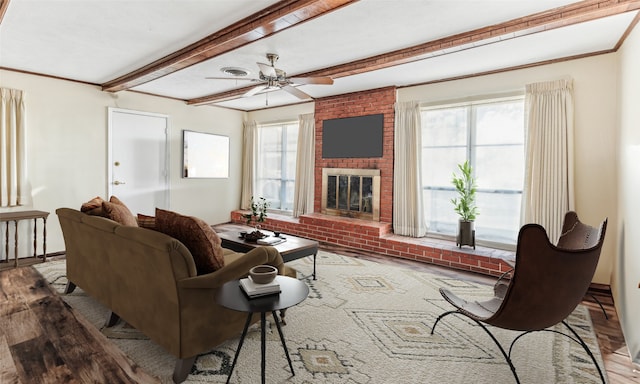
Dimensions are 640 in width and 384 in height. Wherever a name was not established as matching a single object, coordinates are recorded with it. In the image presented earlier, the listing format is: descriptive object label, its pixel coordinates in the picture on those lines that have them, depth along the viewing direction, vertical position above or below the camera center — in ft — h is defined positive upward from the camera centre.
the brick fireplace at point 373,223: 13.99 -2.01
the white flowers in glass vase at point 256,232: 12.07 -1.73
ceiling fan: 11.33 +3.64
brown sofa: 6.46 -2.18
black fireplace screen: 18.03 -0.38
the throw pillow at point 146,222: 7.92 -0.93
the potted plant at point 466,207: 14.33 -0.82
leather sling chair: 6.06 -1.72
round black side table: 5.55 -1.98
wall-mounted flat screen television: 17.60 +2.66
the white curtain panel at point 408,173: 16.25 +0.66
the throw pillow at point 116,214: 9.05 -0.86
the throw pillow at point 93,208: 9.52 -0.75
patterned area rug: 6.72 -3.66
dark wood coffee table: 10.97 -2.06
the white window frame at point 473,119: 13.94 +3.01
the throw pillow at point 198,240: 7.16 -1.21
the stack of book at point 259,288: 5.90 -1.83
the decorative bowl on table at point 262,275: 6.06 -1.63
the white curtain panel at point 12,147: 13.93 +1.37
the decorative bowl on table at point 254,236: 11.97 -1.84
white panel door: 17.71 +1.25
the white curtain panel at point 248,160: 23.59 +1.67
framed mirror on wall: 20.86 +1.82
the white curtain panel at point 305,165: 20.31 +1.20
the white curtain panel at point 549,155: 12.39 +1.27
